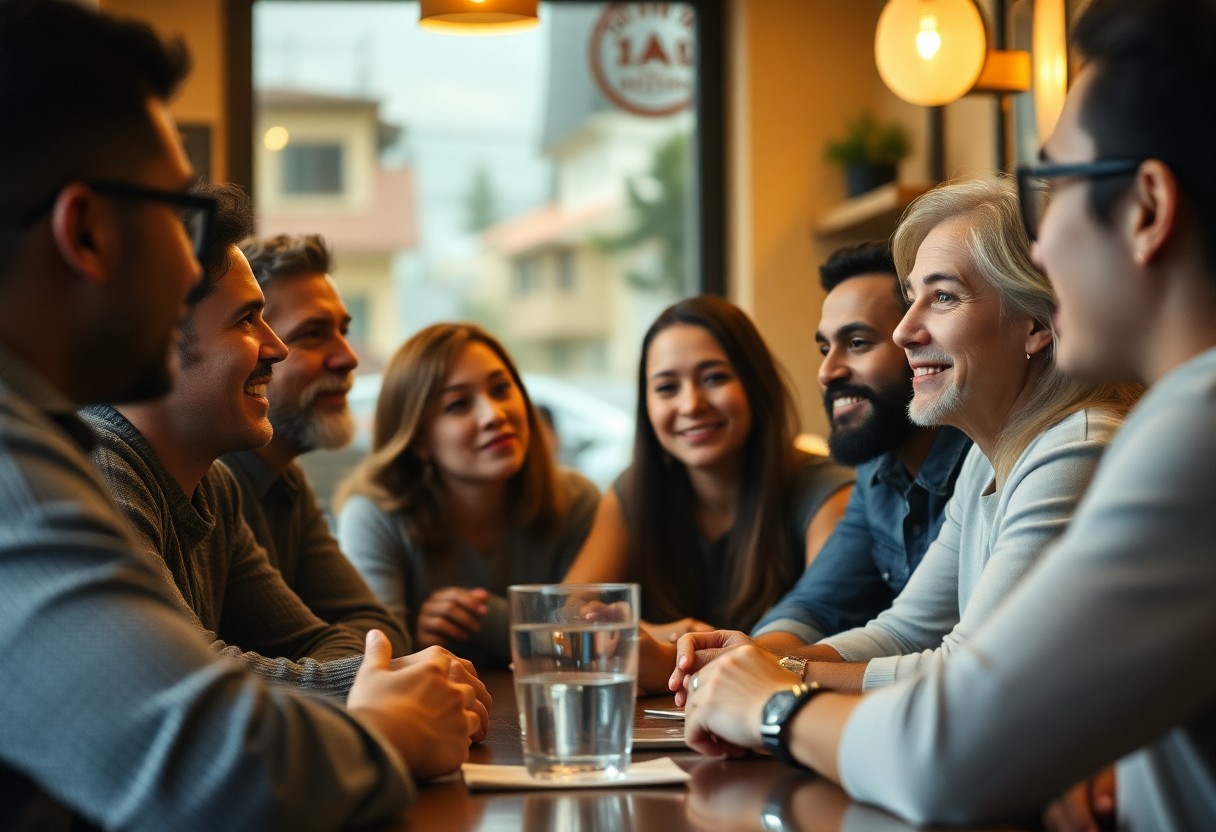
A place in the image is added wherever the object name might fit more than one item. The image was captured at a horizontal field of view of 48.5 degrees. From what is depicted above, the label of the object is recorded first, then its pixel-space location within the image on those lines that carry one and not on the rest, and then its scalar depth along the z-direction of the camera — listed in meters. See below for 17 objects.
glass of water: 1.21
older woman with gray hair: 1.59
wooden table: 1.07
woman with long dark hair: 2.74
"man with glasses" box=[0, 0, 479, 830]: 0.92
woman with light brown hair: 2.90
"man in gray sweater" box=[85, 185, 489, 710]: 1.66
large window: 4.85
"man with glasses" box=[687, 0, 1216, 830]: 0.91
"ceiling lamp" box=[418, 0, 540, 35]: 2.39
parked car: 4.98
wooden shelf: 4.02
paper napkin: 1.21
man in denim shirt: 2.23
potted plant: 4.50
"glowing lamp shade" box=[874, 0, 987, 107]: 2.90
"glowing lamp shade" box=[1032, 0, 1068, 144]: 2.58
